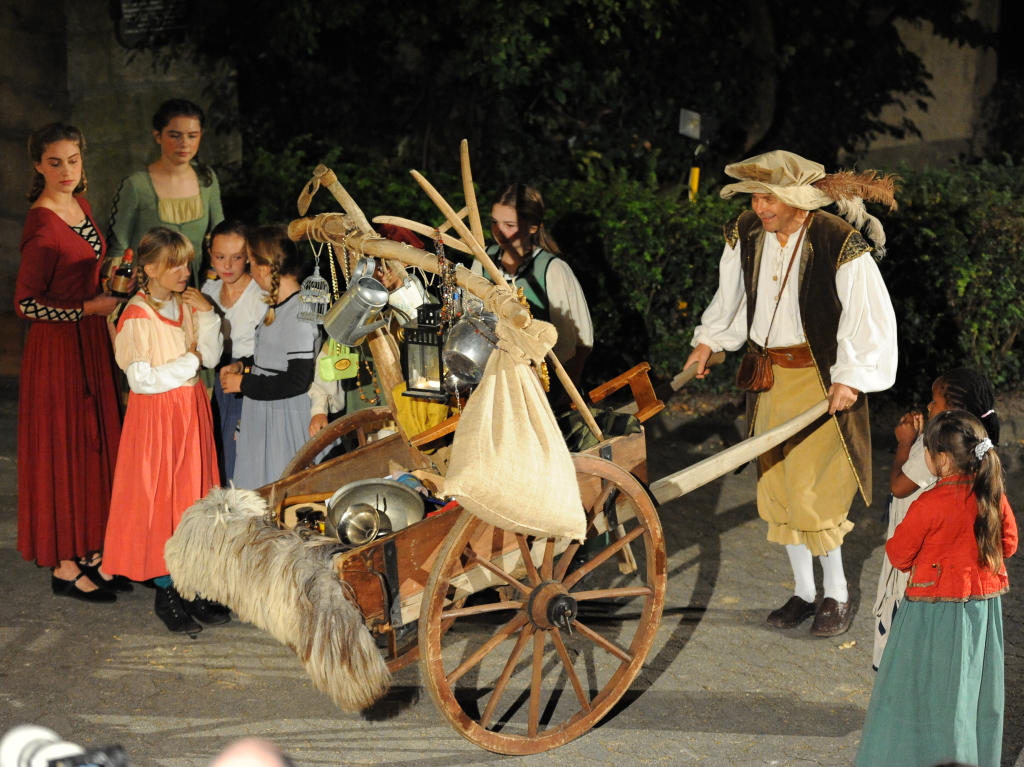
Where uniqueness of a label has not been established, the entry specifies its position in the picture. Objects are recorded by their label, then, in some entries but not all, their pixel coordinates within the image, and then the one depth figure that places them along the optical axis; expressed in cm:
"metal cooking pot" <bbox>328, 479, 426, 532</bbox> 785
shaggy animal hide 666
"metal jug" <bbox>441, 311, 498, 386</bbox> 697
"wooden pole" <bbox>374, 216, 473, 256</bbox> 707
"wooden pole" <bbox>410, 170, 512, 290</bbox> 660
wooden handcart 692
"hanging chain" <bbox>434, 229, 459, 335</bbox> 724
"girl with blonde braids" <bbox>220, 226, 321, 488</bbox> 949
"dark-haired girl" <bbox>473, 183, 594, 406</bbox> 974
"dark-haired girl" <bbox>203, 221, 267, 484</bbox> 1003
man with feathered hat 855
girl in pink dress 894
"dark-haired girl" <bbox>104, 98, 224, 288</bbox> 1088
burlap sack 640
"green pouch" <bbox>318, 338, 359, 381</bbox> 923
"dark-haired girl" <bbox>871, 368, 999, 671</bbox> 750
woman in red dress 961
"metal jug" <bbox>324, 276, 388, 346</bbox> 759
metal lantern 795
